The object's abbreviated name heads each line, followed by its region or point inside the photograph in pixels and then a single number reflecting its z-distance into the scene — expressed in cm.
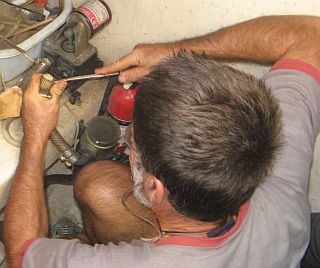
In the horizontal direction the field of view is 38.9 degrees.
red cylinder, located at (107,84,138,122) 150
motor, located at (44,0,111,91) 139
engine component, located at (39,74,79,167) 117
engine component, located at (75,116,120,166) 143
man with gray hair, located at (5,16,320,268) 78
